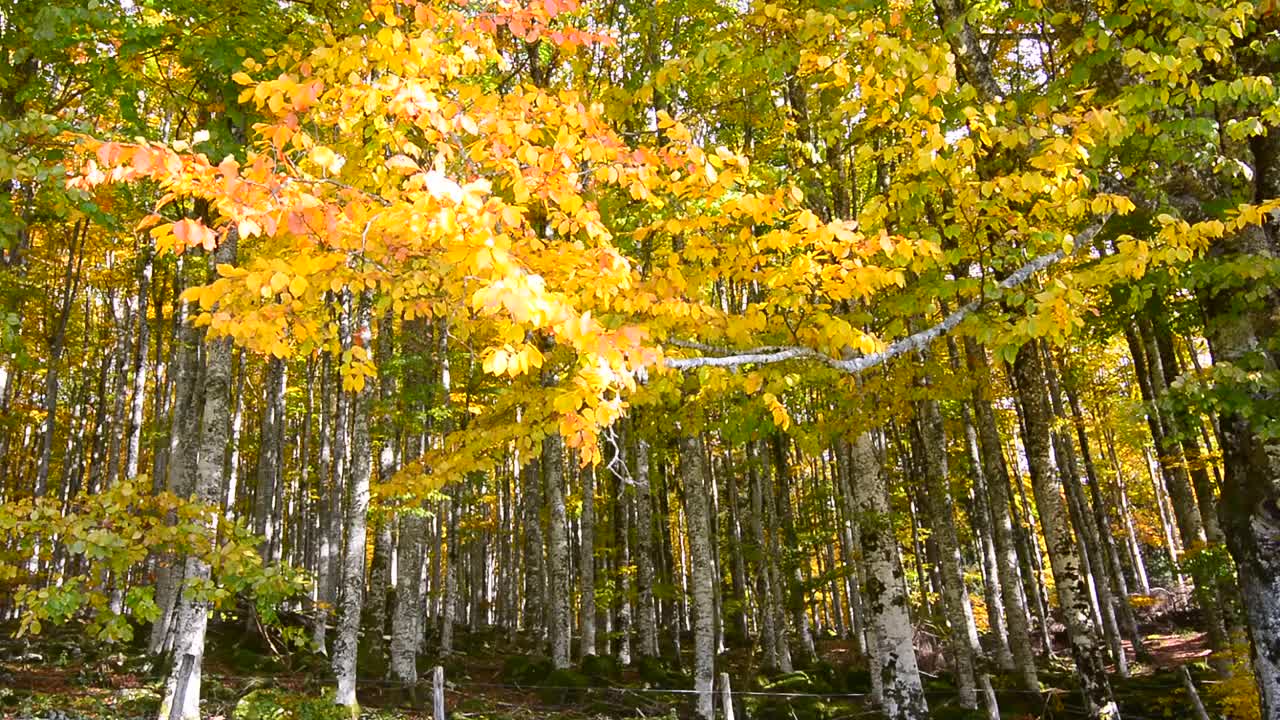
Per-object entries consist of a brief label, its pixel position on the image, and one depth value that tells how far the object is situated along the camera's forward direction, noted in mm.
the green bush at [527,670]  15141
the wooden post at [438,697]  8197
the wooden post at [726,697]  9078
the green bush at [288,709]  9320
